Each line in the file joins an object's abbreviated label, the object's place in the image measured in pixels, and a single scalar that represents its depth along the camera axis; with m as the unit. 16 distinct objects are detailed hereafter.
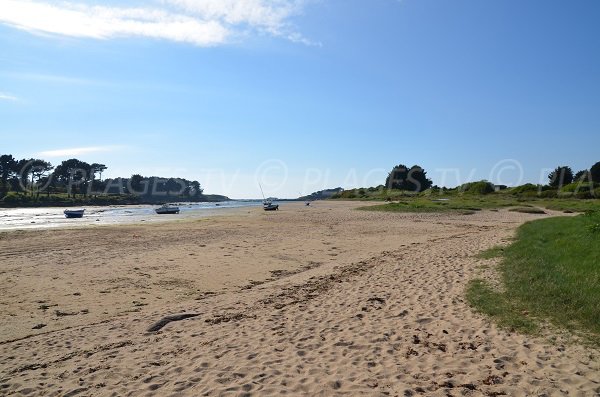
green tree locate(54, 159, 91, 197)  146.25
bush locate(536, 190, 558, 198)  70.81
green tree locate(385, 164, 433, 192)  123.81
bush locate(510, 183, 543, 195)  76.92
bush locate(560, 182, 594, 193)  64.19
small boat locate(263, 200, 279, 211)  80.30
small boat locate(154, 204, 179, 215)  72.06
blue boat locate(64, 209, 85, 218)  60.16
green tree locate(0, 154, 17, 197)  131.12
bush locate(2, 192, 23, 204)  112.73
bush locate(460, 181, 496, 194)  89.62
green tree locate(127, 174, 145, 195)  185.04
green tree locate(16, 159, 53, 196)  135.75
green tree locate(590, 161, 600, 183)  76.86
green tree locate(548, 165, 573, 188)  83.29
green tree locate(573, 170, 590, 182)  76.41
